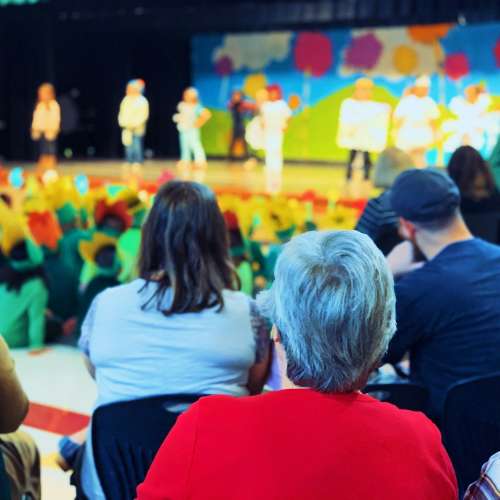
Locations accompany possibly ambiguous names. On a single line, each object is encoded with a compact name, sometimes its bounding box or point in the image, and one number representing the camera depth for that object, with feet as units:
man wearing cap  5.98
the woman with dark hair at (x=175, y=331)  5.93
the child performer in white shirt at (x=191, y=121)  34.65
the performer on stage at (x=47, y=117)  34.35
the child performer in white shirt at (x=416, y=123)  26.84
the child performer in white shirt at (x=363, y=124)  28.43
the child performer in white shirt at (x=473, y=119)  29.01
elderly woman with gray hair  3.23
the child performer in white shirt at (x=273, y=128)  31.02
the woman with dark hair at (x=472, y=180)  10.55
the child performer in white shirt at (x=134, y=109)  33.55
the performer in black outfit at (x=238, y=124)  39.99
